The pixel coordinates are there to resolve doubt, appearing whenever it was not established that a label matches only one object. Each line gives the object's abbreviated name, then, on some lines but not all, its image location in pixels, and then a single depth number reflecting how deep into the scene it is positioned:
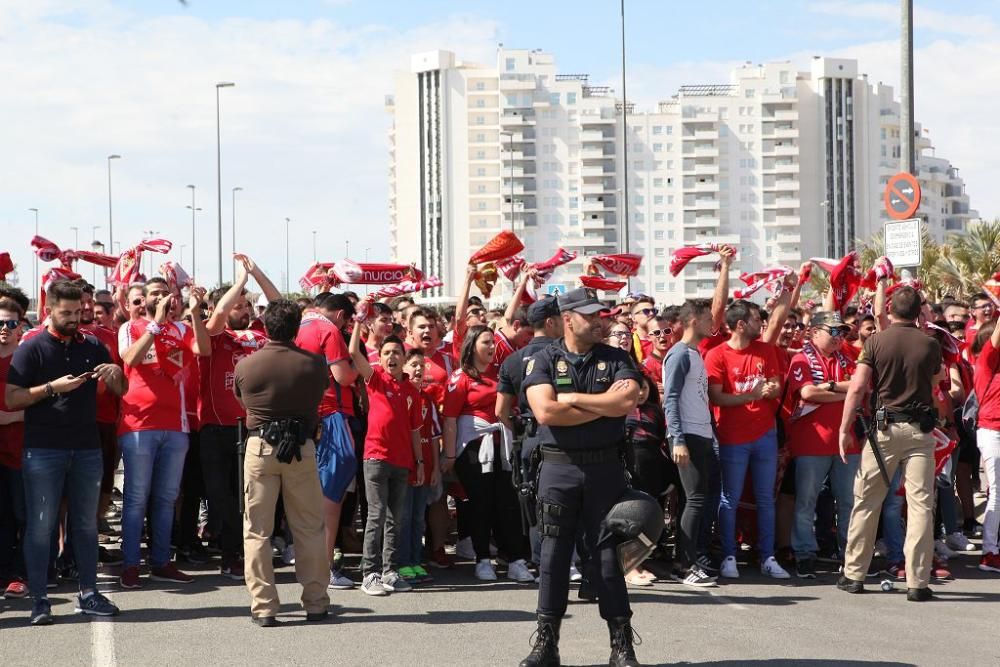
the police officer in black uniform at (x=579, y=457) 6.81
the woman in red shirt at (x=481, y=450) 9.80
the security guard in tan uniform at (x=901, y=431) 8.95
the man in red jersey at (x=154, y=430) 9.22
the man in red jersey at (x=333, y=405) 9.05
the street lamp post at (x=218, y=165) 59.38
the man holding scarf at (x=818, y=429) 10.03
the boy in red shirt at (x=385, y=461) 9.20
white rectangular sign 13.94
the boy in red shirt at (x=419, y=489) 9.55
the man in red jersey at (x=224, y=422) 9.80
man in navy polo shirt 8.16
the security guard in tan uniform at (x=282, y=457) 8.05
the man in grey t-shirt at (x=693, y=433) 9.51
